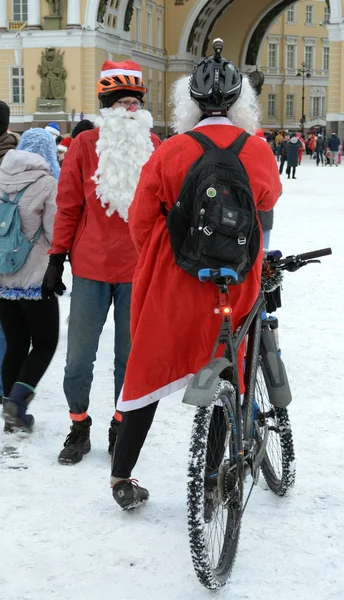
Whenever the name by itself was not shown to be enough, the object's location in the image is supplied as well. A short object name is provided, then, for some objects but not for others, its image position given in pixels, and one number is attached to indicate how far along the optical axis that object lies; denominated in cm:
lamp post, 10485
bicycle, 501
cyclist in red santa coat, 551
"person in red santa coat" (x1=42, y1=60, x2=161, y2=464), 701
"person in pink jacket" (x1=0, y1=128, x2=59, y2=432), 801
